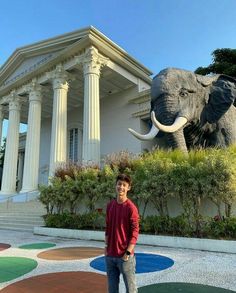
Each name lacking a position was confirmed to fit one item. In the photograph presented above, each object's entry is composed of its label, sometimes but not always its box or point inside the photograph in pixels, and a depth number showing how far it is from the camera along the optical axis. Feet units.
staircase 31.83
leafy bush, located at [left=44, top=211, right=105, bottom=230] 24.16
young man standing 7.11
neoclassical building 45.16
